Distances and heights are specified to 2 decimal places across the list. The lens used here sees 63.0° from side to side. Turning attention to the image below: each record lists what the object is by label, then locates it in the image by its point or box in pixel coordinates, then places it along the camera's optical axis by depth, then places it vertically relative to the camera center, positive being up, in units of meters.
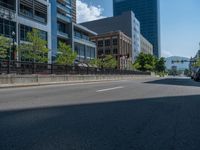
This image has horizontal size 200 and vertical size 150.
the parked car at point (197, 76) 24.11 -0.48
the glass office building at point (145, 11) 105.14 +40.41
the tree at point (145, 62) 71.22 +4.87
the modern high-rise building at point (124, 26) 78.95 +23.94
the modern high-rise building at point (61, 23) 34.75 +12.22
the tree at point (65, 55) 30.65 +3.51
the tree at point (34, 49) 24.26 +3.71
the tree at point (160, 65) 86.01 +4.25
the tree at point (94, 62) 44.22 +2.97
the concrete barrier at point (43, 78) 11.73 -0.48
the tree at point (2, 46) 19.37 +3.38
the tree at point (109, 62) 50.18 +3.48
